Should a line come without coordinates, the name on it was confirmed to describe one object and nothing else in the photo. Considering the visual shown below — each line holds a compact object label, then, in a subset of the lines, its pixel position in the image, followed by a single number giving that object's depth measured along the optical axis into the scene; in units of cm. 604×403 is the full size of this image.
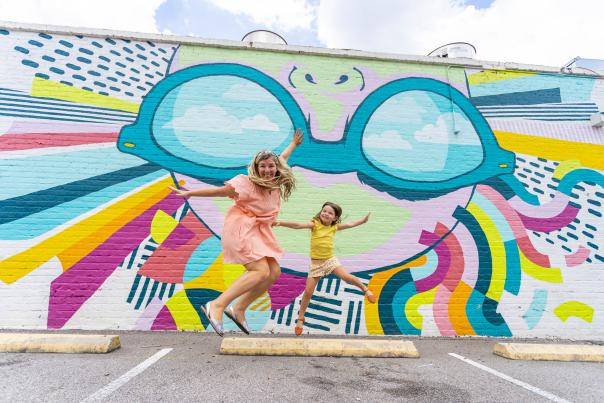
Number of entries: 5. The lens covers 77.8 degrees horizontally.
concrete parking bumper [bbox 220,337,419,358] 412
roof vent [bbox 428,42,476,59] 743
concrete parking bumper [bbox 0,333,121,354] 396
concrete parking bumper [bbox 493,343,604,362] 437
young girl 474
